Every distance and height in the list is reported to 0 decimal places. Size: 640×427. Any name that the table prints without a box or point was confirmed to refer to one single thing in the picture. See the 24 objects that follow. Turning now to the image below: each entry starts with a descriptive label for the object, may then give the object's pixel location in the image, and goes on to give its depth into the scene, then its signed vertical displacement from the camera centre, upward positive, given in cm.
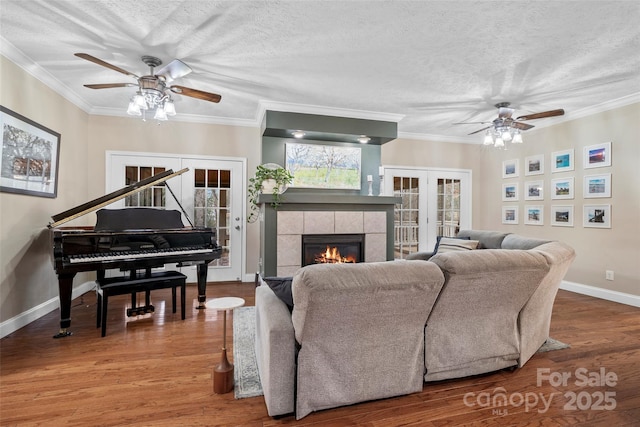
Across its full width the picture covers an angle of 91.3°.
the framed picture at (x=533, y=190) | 506 +45
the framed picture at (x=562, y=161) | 462 +86
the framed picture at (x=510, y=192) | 551 +45
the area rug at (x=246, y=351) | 204 -110
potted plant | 427 +48
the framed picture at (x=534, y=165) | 507 +87
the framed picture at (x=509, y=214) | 550 +5
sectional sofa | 162 -63
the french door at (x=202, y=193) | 464 +35
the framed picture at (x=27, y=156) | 281 +58
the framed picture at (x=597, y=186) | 417 +44
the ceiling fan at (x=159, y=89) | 293 +125
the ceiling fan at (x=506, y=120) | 407 +127
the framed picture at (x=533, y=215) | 507 +4
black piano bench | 288 -71
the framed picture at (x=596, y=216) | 418 +2
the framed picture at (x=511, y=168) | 547 +88
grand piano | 286 -29
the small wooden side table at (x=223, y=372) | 199 -101
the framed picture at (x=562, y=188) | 461 +45
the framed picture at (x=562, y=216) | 463 +2
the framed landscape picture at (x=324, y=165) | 479 +79
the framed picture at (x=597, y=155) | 418 +85
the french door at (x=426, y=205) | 585 +24
